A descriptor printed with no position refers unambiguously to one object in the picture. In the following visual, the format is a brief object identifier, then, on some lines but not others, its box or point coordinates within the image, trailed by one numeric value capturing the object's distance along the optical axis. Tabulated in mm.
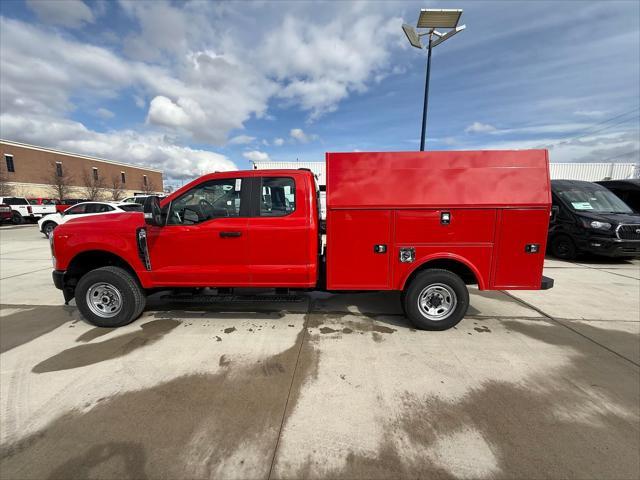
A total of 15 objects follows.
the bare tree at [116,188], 58031
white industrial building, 26062
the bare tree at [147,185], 73250
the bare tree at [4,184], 36125
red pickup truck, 3531
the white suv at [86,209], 12195
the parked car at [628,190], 10096
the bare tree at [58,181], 45250
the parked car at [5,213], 18734
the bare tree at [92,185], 51331
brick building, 43562
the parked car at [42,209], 19938
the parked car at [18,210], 19823
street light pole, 8839
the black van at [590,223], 7234
